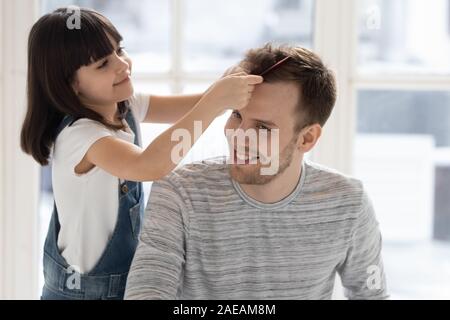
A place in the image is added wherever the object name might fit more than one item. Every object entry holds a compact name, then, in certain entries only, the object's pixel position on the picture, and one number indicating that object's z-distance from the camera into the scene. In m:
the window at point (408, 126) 2.29
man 1.83
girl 1.85
